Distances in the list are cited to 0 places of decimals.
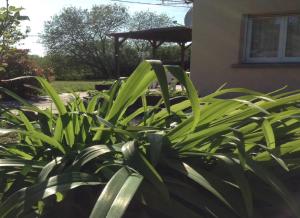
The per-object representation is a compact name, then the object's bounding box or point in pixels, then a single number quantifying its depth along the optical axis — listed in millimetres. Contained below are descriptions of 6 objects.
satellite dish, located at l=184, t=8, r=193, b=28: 10656
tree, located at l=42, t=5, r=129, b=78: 27115
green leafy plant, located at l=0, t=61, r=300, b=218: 1106
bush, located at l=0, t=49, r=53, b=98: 11048
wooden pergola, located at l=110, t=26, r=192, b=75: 12963
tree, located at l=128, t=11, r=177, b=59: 29218
